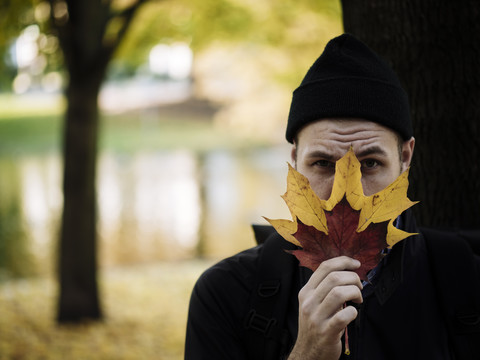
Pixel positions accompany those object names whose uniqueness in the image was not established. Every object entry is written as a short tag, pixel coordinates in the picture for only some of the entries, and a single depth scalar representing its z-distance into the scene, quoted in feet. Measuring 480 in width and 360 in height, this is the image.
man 5.41
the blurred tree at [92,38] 21.66
